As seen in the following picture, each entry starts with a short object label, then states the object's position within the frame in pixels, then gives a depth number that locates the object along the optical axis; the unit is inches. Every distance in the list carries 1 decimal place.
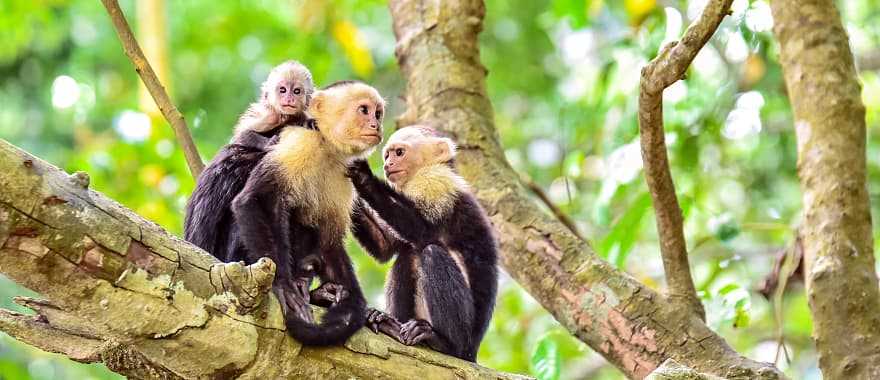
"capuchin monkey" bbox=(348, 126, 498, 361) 286.4
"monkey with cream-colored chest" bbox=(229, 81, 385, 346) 253.0
